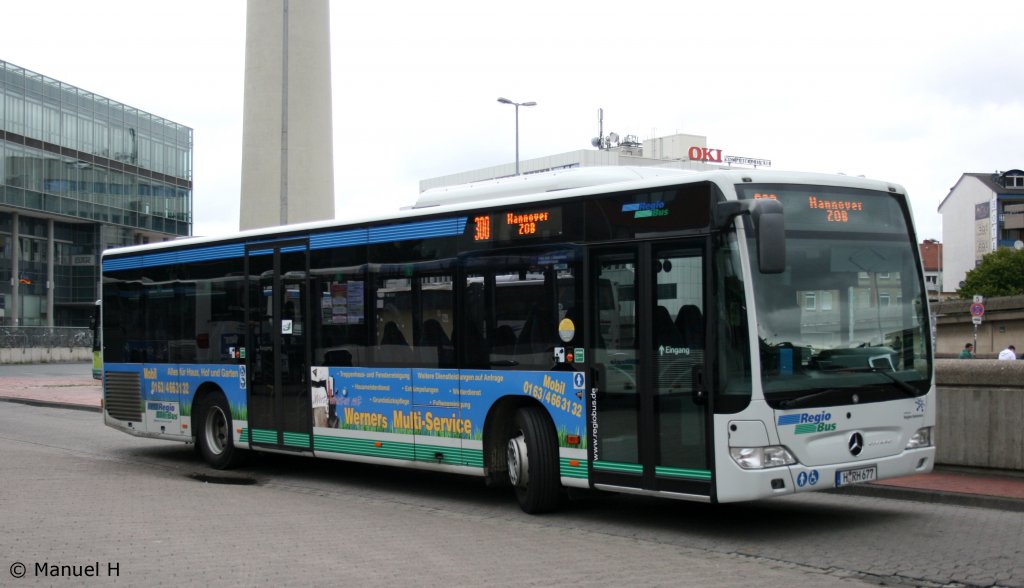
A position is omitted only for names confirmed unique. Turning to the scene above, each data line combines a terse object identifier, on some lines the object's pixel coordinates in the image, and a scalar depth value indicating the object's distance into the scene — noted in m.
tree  94.94
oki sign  107.56
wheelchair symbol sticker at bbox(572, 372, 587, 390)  10.36
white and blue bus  9.23
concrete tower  35.12
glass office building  64.31
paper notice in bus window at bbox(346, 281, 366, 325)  12.91
